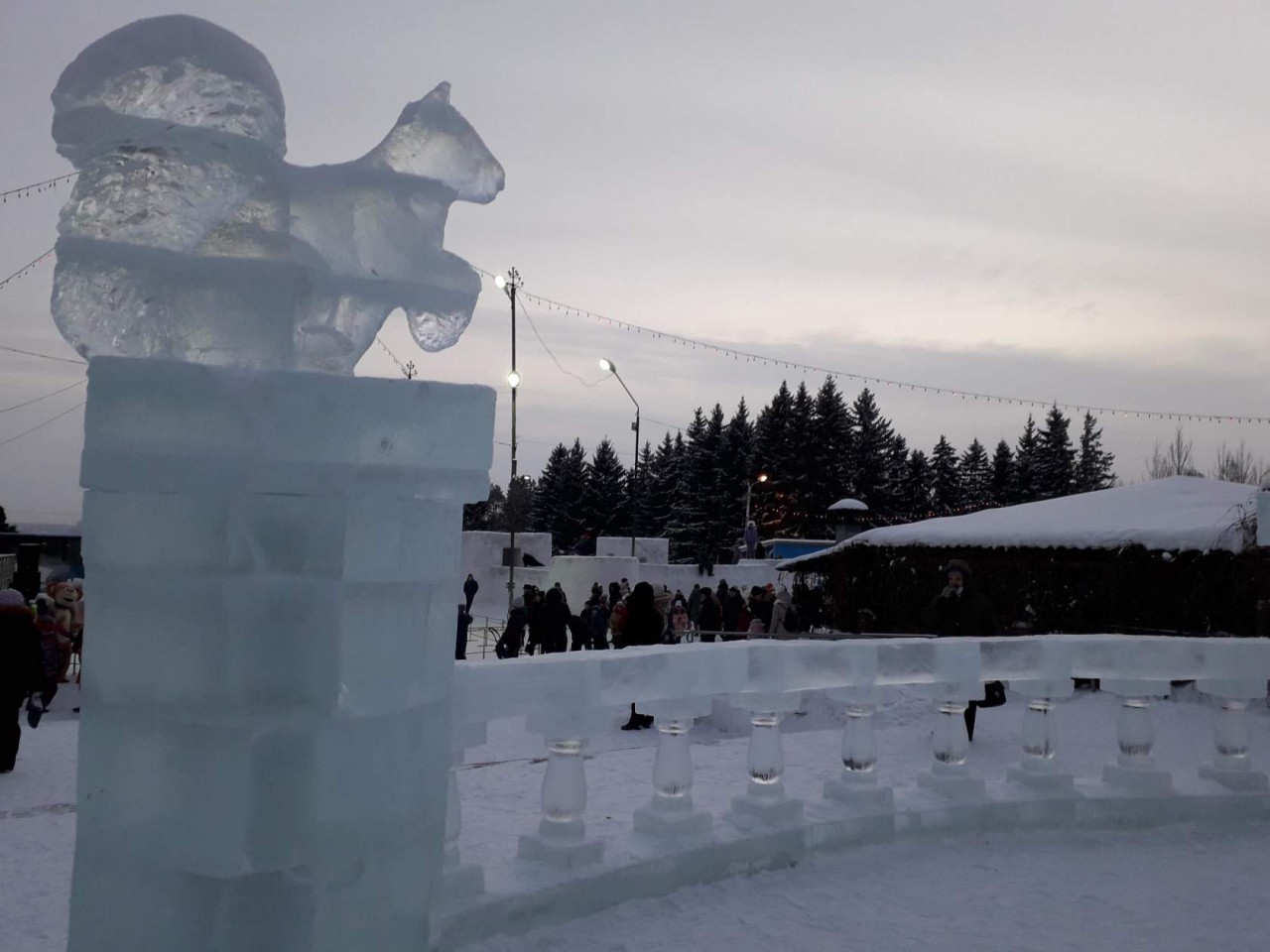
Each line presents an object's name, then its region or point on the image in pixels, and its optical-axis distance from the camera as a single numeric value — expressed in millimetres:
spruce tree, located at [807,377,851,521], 55562
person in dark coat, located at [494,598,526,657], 16156
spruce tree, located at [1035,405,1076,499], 56000
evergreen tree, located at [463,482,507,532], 65438
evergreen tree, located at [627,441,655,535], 62719
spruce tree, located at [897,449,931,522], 58406
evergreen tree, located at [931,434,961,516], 59625
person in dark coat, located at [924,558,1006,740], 9156
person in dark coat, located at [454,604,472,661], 13486
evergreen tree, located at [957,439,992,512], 58062
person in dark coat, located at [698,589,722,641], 17547
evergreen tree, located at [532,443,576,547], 64500
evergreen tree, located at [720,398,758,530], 55250
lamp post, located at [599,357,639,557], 27688
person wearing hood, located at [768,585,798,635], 15016
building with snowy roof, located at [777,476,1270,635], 15055
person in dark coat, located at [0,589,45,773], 8438
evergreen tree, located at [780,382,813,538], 55344
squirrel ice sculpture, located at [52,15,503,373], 2141
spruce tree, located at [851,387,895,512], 56562
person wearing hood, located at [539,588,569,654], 14609
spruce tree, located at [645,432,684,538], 61344
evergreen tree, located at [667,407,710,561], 55281
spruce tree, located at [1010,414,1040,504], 56156
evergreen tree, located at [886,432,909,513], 57781
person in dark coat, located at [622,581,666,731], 10508
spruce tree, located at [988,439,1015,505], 56781
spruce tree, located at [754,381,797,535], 55281
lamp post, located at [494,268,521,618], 25500
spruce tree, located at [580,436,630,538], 62906
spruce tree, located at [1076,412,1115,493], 63750
